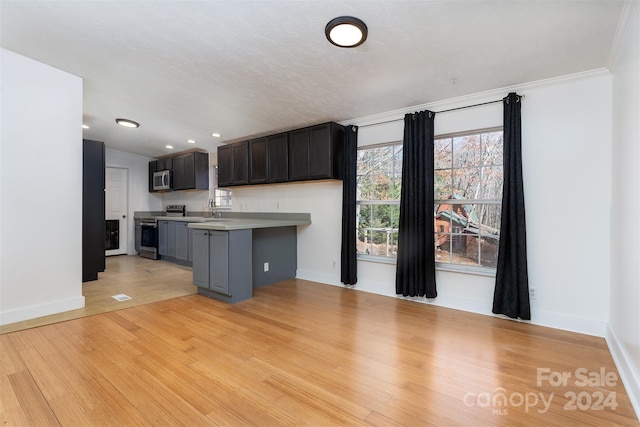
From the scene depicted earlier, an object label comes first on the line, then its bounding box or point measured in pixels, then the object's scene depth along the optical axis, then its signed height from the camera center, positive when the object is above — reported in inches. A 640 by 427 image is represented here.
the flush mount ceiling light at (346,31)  79.0 +52.2
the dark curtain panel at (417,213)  132.2 -0.2
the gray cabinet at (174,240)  219.9 -22.5
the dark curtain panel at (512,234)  111.0 -8.5
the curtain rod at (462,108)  119.8 +47.2
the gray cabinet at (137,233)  264.4 -20.0
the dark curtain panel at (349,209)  158.7 +1.9
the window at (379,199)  152.9 +7.7
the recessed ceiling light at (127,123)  177.7 +56.4
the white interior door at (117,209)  261.0 +2.7
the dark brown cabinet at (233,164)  199.5 +34.7
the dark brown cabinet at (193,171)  242.5 +35.3
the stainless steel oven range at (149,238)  247.9 -22.8
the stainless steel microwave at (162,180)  260.1 +29.4
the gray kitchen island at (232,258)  134.3 -23.5
